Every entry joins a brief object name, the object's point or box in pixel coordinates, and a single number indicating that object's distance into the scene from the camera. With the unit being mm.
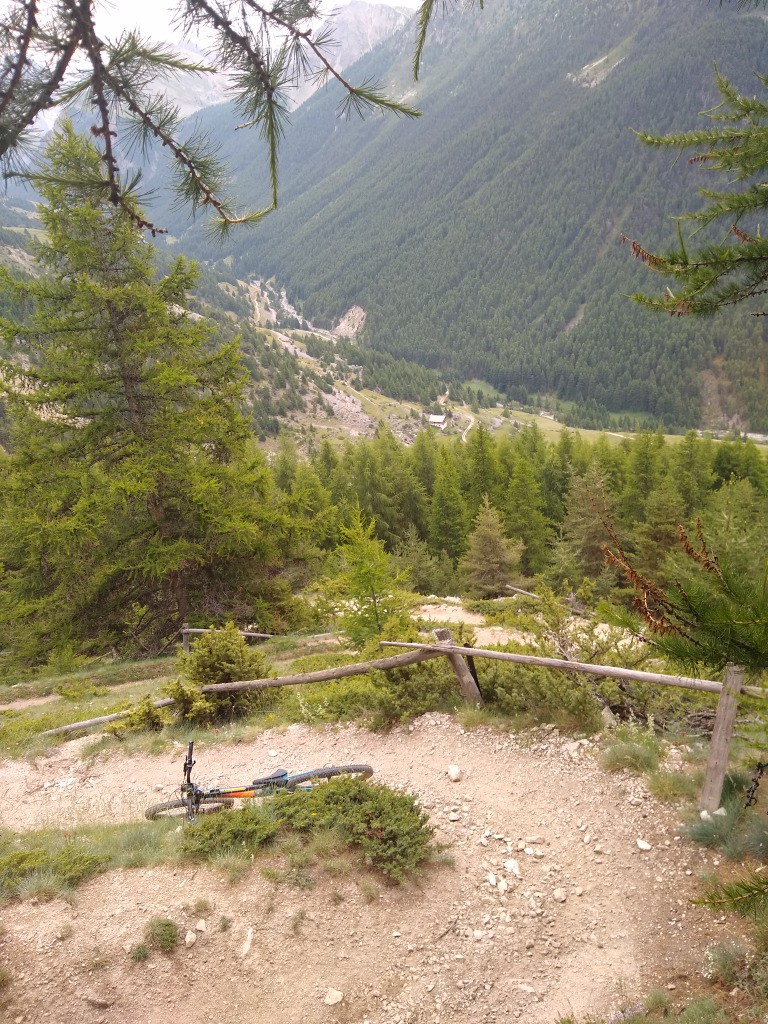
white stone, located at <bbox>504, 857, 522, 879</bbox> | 5166
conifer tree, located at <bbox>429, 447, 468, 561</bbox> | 38469
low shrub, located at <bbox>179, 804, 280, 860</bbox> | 5168
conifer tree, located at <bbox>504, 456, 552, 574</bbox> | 37594
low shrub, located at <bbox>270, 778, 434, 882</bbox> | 5121
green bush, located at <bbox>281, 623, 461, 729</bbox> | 8141
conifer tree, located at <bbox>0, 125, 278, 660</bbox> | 12336
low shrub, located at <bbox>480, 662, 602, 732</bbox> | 6918
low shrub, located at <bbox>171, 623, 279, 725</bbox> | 9156
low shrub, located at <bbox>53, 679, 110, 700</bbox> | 11648
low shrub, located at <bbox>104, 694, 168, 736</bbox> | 8680
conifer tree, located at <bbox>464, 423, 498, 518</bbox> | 40906
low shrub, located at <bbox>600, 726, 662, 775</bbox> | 5996
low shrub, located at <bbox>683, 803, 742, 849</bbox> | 4910
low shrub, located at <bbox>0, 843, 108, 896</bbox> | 4750
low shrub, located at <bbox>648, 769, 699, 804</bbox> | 5504
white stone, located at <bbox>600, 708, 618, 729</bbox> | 6739
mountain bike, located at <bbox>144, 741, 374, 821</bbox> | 5996
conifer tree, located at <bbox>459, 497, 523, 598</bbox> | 28219
